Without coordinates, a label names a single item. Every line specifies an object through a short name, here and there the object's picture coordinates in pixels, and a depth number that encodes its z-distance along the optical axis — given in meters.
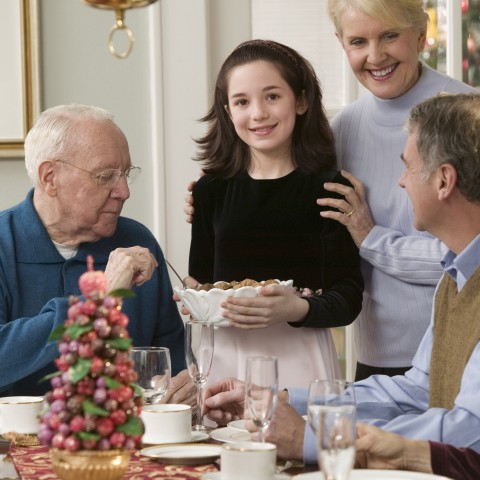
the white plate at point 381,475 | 3.22
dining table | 3.33
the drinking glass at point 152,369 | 3.63
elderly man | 4.28
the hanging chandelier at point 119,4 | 3.34
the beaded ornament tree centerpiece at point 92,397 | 3.17
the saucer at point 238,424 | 3.64
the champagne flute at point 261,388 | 3.30
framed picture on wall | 5.28
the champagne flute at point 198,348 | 3.64
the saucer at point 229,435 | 3.54
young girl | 4.26
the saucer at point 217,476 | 3.27
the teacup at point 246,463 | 3.24
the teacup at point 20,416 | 3.62
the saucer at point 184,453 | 3.41
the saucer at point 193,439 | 3.55
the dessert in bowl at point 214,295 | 4.07
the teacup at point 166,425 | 3.56
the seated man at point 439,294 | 3.54
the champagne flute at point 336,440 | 3.04
